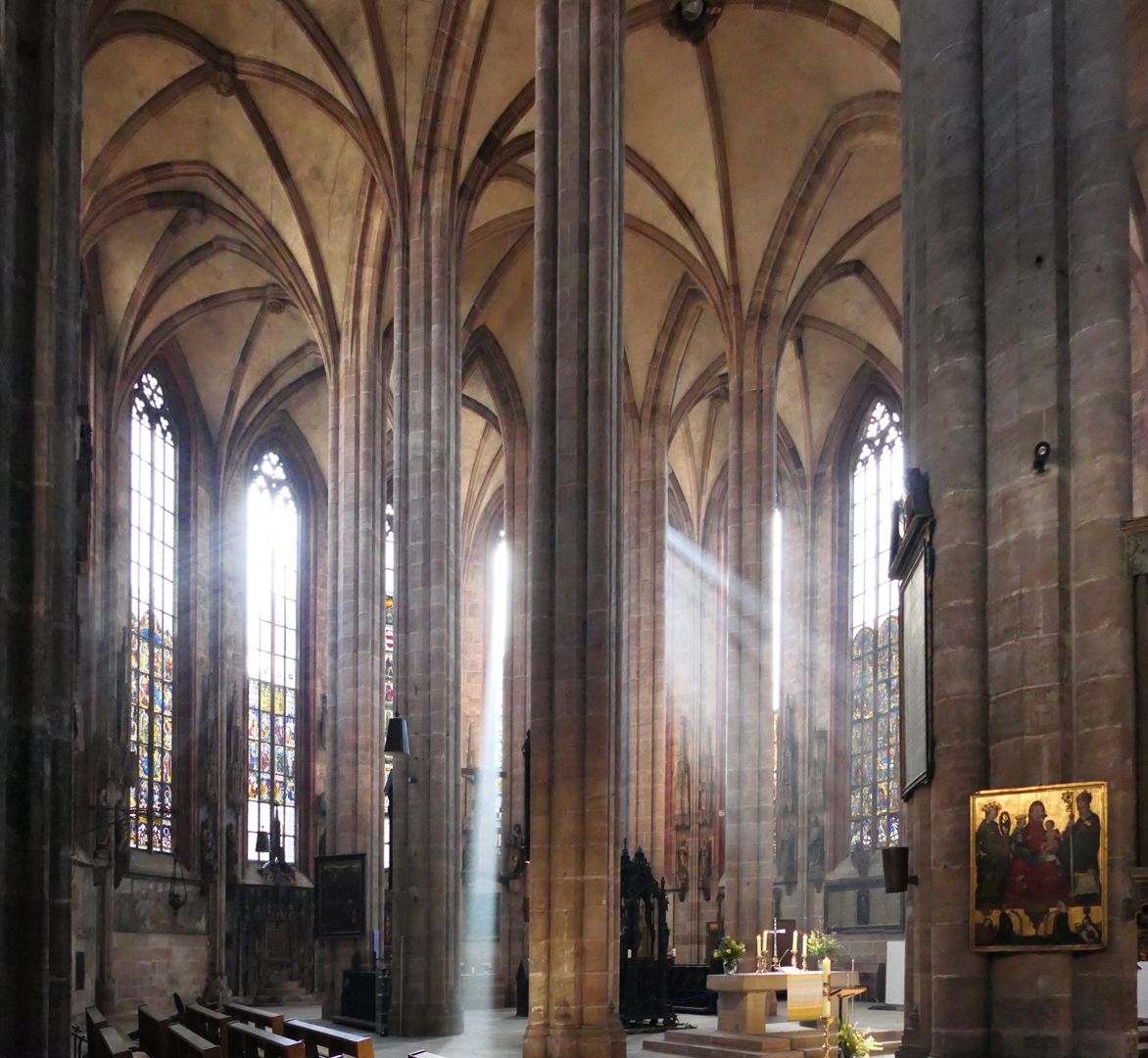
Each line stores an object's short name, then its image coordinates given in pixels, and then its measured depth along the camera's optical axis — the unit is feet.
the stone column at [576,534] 51.06
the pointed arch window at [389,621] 119.65
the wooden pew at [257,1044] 30.96
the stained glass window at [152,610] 98.73
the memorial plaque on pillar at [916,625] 31.94
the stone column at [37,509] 28.17
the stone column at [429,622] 66.28
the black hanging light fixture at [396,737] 64.03
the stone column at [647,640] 104.94
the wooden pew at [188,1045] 30.71
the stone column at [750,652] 81.46
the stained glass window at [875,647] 104.78
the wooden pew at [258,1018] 41.75
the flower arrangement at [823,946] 63.46
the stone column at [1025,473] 28.94
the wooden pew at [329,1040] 31.35
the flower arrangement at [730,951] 71.97
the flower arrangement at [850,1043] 37.70
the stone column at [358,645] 80.69
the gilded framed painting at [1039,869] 28.43
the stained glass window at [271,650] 110.32
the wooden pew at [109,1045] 30.76
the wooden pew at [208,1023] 41.53
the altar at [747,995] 54.60
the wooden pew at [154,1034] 39.65
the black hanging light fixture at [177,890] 97.09
